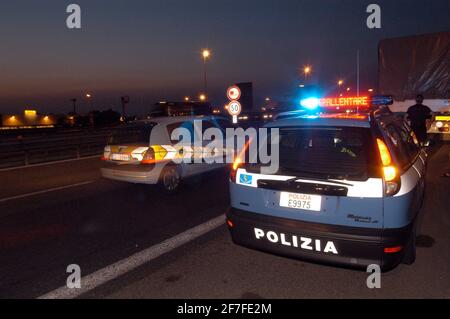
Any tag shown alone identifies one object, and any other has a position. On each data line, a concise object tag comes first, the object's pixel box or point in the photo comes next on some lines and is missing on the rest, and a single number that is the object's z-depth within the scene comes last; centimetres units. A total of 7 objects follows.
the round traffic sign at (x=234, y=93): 1385
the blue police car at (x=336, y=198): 343
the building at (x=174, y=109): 2986
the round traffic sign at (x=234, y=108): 1348
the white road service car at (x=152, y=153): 777
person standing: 1036
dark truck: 1190
